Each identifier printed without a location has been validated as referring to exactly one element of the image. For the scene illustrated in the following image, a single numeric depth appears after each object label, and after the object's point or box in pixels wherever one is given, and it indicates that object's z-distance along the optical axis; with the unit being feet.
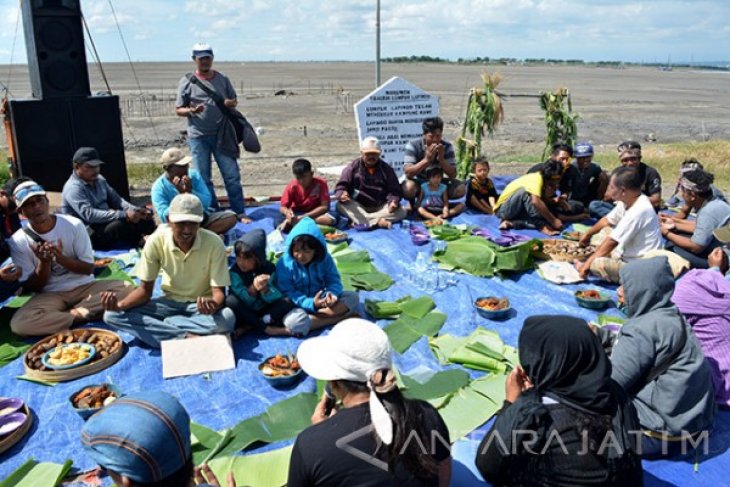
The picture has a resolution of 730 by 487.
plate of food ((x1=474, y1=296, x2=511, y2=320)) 17.28
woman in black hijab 7.82
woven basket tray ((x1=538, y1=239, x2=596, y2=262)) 21.25
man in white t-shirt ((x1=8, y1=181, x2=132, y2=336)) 15.92
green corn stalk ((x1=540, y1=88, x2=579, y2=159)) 33.14
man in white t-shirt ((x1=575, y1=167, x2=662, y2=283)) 18.52
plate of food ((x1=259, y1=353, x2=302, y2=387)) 13.85
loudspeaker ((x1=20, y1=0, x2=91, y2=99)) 27.22
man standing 26.86
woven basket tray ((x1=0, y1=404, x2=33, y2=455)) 11.71
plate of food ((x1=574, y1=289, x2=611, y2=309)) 17.88
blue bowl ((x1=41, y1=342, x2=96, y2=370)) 14.03
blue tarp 11.37
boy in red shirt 25.09
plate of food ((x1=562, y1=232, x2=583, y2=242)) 23.95
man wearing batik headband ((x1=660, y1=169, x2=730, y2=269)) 18.86
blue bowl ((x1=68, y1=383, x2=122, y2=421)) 12.37
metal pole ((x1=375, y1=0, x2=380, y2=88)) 36.42
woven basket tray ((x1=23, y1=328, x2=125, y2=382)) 13.93
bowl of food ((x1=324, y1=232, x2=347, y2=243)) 23.75
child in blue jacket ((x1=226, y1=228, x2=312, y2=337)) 16.16
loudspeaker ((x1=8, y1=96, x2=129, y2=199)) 27.30
